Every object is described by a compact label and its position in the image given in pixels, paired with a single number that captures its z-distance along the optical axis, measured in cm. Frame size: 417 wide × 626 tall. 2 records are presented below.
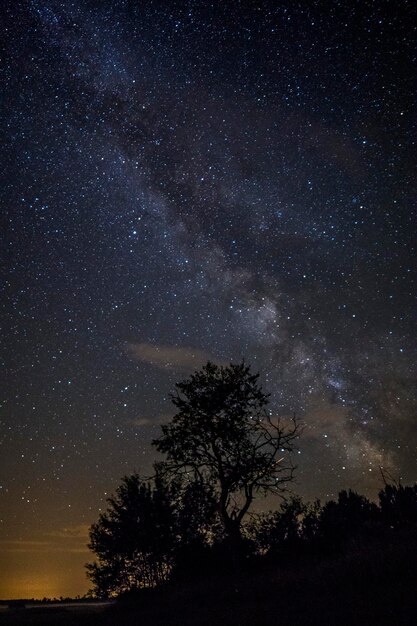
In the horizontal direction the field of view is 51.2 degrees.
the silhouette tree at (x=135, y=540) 3244
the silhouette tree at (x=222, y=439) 2259
